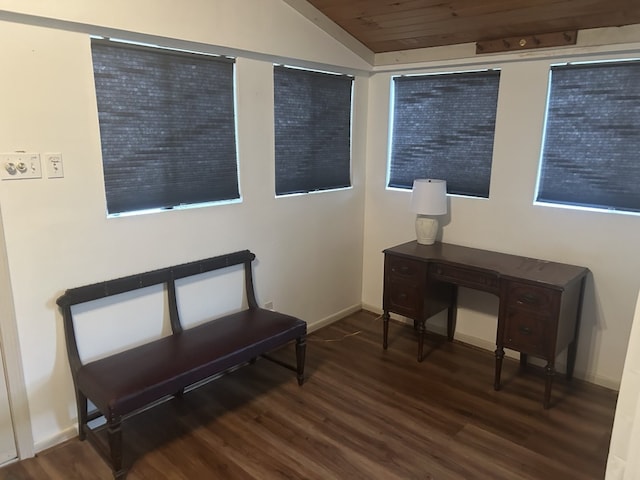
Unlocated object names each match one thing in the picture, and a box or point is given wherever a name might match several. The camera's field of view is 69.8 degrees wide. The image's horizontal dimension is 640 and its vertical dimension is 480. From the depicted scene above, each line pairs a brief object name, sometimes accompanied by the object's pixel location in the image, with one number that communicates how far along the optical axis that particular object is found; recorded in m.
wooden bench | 2.07
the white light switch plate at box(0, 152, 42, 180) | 1.99
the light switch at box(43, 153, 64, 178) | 2.11
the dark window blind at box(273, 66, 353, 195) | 3.17
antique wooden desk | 2.62
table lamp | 3.20
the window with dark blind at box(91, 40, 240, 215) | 2.30
